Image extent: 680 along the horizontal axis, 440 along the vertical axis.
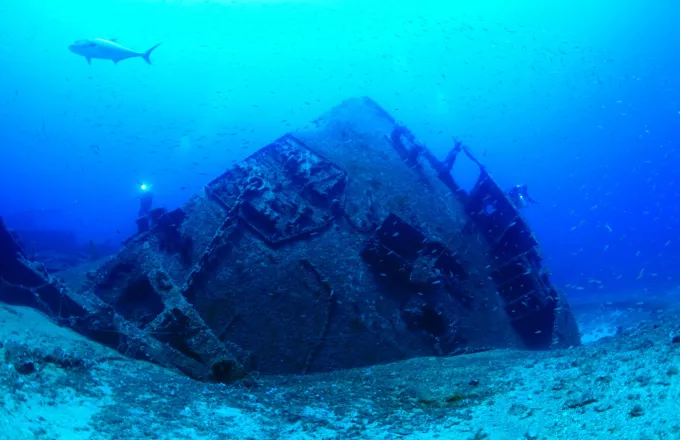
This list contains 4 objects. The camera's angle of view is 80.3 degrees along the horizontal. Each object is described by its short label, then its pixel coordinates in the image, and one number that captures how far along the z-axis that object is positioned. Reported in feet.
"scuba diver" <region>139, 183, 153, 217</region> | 40.24
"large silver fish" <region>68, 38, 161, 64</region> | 37.50
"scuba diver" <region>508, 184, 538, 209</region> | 31.32
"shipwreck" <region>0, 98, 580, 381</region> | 19.65
